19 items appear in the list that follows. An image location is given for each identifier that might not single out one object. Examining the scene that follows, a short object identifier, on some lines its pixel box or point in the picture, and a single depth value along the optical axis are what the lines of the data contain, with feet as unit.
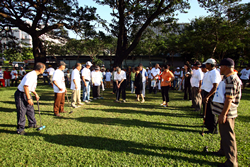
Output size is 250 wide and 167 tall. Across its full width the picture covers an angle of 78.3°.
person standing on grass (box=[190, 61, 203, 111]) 20.63
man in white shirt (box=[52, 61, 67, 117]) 18.72
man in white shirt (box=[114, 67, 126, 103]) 27.78
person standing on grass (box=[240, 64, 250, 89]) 38.84
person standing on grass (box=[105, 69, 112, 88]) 45.19
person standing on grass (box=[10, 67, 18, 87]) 49.98
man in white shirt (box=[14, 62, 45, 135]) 13.53
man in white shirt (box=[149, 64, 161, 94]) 33.99
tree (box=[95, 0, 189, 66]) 40.56
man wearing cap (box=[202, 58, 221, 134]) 13.98
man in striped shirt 8.95
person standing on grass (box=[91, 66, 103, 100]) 29.22
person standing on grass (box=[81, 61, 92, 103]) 26.38
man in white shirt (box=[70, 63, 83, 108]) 22.24
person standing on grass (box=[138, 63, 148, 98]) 29.10
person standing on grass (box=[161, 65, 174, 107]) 22.89
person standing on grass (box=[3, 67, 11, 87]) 49.43
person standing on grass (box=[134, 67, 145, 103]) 26.99
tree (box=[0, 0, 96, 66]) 44.91
